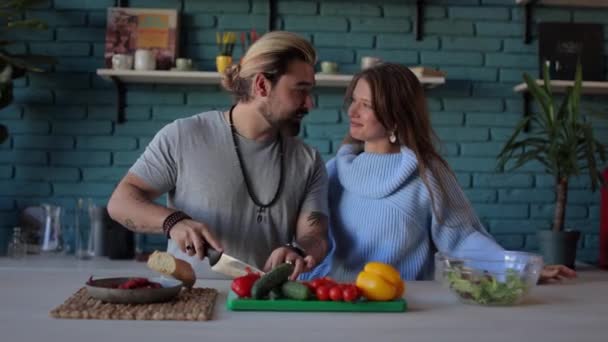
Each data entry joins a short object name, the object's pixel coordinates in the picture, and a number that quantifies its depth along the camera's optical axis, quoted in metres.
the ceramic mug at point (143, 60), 3.37
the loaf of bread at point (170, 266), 1.73
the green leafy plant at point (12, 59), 3.16
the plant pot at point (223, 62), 3.38
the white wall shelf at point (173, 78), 3.33
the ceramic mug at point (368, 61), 3.36
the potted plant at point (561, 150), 3.17
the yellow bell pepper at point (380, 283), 1.57
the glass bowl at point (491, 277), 1.66
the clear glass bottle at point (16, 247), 3.34
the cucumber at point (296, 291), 1.56
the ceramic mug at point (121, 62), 3.35
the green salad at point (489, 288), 1.66
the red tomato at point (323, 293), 1.57
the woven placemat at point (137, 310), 1.43
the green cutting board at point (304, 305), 1.55
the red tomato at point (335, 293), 1.56
